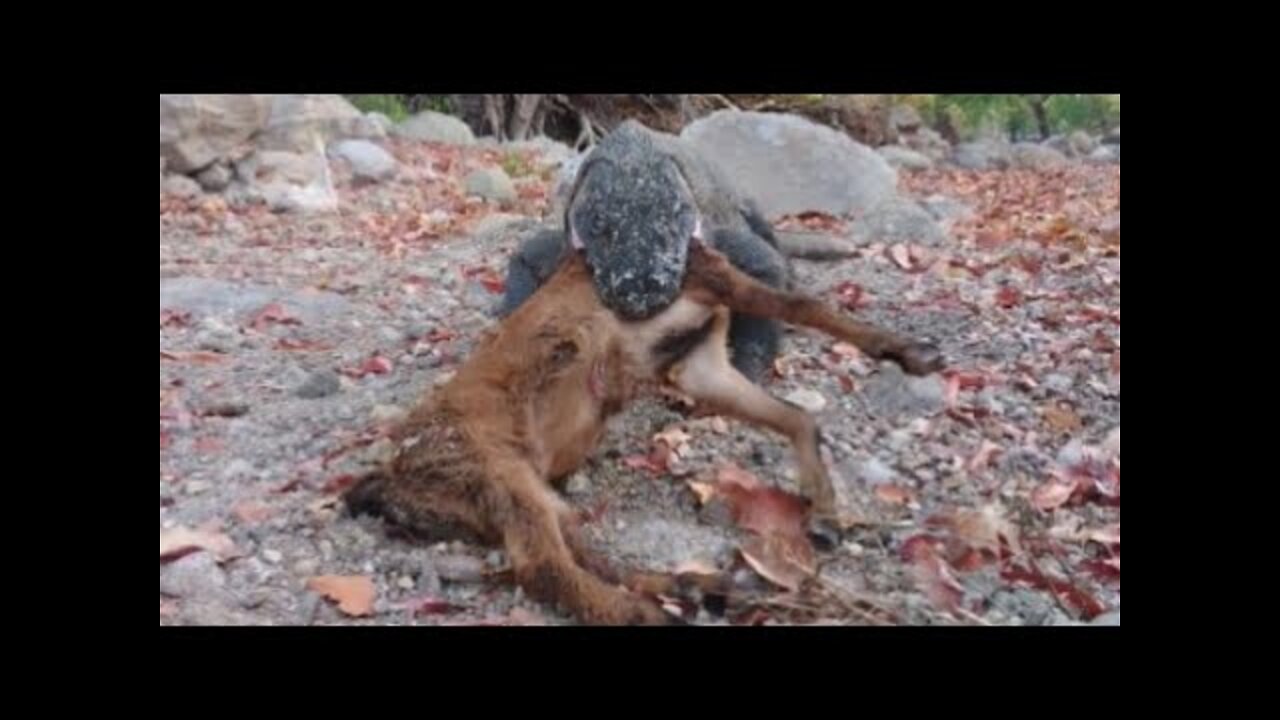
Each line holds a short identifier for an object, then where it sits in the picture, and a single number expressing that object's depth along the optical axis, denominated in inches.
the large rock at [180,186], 199.9
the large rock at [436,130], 235.6
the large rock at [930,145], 241.9
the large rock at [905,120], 237.7
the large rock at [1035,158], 192.2
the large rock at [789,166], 179.5
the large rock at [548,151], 224.2
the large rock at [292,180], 197.9
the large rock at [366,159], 214.7
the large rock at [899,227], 163.2
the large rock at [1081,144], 171.3
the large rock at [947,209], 178.1
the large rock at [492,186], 200.8
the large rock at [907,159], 236.7
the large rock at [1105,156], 150.2
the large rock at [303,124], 220.2
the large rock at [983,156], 224.8
